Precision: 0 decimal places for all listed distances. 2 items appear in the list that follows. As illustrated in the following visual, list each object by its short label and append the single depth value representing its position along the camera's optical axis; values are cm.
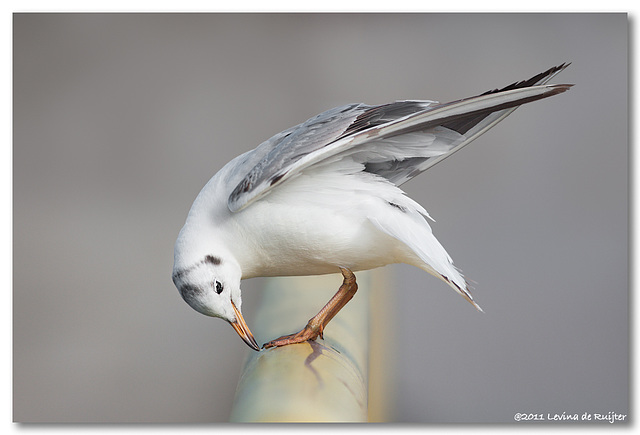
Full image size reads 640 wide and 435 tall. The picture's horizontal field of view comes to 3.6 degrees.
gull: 576
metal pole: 577
